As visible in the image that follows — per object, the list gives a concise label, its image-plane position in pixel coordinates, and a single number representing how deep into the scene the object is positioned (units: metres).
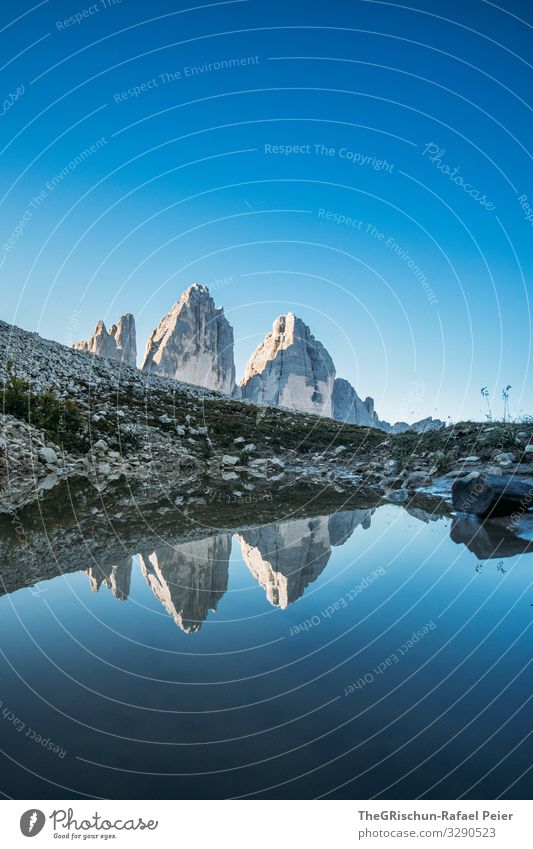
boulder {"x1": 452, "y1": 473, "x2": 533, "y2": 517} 10.85
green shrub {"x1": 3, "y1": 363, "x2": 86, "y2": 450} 18.64
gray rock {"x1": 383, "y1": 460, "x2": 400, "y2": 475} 20.68
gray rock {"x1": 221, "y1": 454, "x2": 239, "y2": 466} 21.12
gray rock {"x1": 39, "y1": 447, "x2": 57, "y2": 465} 16.84
